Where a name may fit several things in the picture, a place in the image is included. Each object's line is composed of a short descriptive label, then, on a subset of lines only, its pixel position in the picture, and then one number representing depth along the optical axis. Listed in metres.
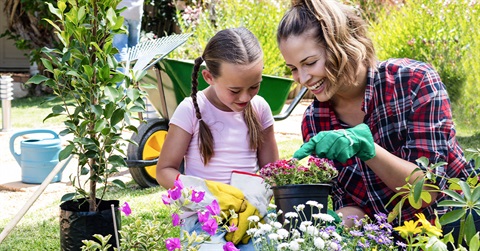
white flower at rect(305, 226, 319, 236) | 1.47
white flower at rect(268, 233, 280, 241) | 1.43
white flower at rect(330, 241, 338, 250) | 1.43
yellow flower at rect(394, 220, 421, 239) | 1.24
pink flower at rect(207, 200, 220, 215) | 1.56
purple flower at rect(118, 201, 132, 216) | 1.62
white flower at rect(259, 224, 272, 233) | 1.45
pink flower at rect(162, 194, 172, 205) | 1.58
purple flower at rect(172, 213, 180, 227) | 1.54
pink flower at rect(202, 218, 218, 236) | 1.51
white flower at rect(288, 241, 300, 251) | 1.37
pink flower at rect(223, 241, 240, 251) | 1.49
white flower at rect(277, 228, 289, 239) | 1.43
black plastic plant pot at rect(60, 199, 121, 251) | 2.15
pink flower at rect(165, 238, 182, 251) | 1.47
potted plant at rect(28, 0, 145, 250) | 2.17
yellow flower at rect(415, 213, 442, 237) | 1.20
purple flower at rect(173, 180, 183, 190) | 1.61
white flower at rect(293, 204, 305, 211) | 1.56
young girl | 2.34
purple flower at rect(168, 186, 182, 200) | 1.56
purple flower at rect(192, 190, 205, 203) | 1.55
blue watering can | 4.32
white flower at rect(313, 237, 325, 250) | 1.40
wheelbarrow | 3.91
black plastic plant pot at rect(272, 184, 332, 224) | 1.70
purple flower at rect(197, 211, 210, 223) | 1.54
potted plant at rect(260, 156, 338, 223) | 1.71
